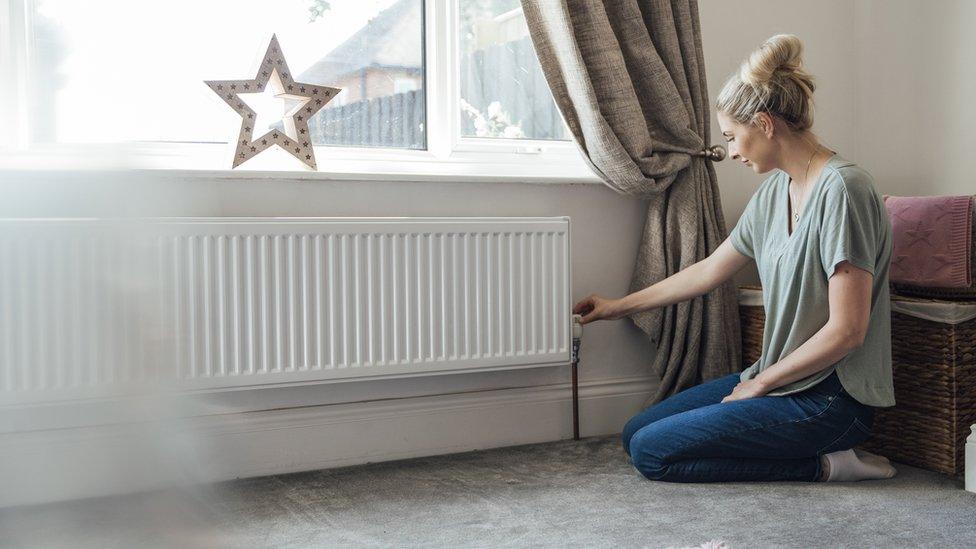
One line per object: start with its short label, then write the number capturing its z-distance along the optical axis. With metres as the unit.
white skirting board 1.89
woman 1.66
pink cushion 1.88
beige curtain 2.08
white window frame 1.98
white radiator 1.73
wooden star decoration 1.88
